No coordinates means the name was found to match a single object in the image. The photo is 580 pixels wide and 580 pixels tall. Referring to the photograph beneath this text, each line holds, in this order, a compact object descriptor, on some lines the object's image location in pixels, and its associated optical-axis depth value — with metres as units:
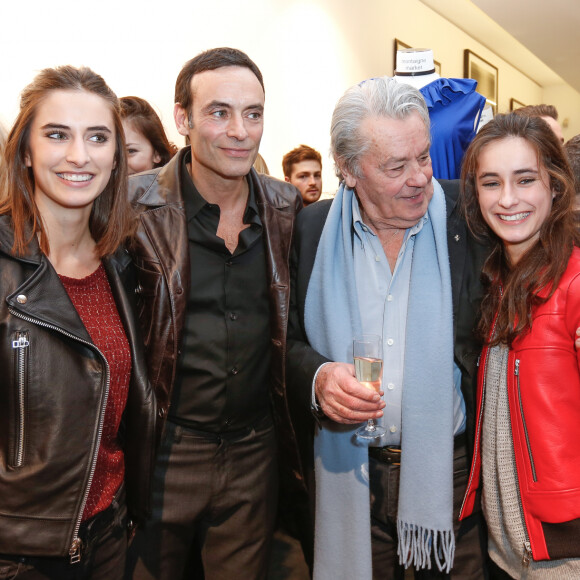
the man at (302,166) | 4.93
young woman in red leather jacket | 1.51
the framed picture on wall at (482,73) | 7.93
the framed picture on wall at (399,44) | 6.33
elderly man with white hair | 1.82
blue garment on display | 2.43
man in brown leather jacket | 1.95
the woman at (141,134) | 3.01
